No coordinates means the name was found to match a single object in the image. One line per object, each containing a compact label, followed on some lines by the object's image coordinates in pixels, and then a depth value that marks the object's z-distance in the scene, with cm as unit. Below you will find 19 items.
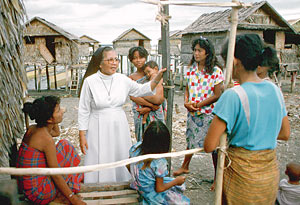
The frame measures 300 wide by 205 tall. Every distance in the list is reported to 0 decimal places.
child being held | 373
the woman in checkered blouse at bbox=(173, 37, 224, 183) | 348
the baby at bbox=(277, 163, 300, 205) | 293
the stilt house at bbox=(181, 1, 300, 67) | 1238
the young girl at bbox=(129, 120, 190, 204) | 223
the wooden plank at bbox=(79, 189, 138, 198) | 245
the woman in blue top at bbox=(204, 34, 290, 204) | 167
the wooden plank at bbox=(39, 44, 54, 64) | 1703
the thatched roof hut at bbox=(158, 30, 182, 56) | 2407
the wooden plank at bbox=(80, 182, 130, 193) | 255
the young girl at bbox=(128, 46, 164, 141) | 370
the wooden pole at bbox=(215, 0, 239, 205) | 171
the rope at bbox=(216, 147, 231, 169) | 184
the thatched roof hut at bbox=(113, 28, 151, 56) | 2523
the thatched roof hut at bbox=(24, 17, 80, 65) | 1691
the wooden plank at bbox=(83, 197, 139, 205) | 230
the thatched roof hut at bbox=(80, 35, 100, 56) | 2475
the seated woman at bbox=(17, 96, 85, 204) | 221
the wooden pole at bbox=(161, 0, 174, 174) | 282
